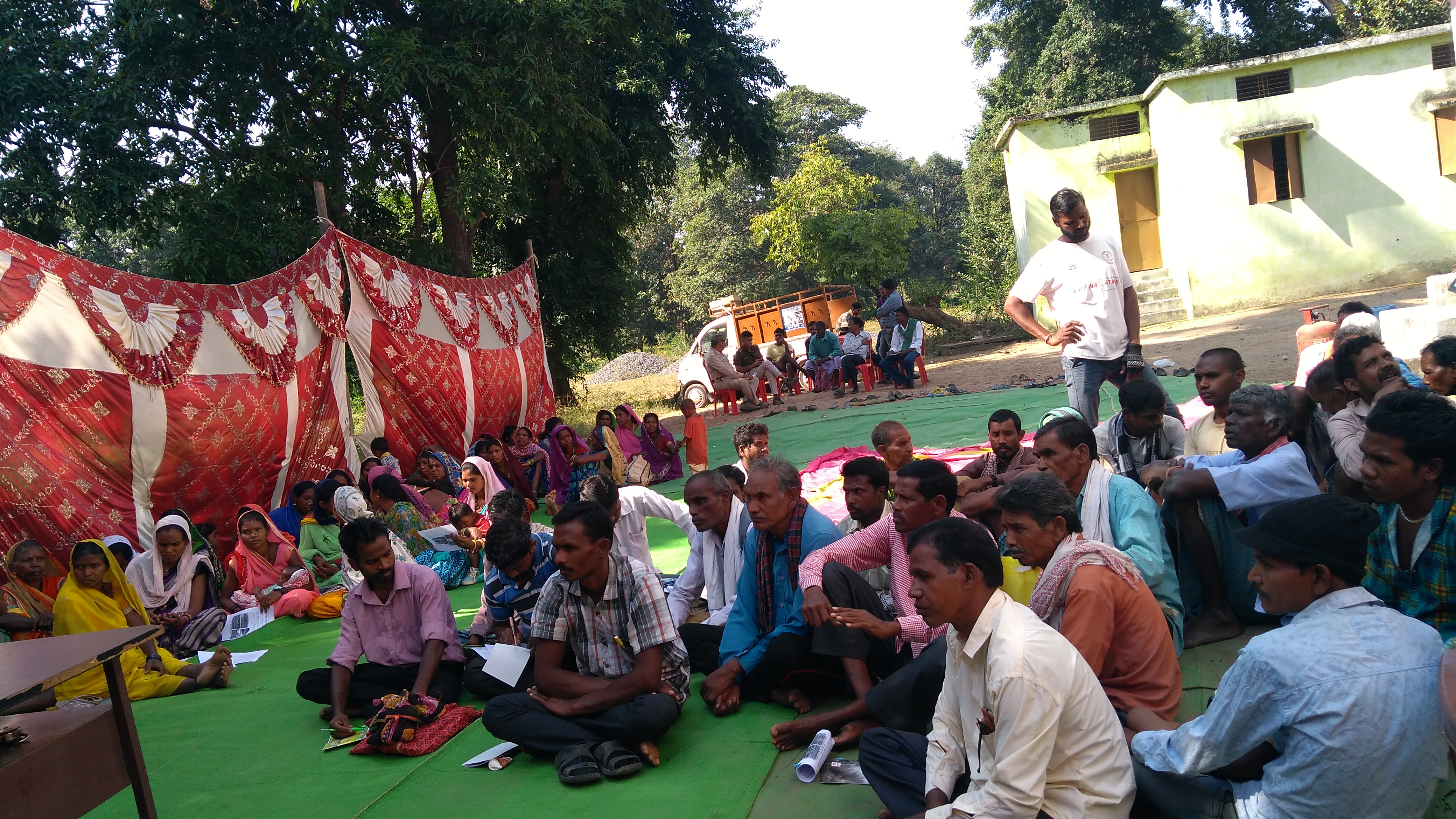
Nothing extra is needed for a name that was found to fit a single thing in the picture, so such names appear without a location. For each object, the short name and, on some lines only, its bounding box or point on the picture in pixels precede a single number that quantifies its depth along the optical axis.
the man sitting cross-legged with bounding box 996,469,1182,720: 2.80
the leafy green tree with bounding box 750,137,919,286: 23.31
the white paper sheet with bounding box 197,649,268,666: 5.81
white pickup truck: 20.05
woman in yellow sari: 5.10
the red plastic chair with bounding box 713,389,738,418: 15.30
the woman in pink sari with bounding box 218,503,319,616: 6.60
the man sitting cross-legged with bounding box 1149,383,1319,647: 3.81
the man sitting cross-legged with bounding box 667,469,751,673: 4.62
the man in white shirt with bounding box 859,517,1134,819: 2.28
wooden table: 2.82
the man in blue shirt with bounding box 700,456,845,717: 3.96
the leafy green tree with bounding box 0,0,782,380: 9.71
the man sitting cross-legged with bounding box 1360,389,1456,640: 2.82
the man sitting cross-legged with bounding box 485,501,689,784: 3.66
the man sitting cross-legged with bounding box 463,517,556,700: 4.61
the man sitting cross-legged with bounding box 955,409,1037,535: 4.99
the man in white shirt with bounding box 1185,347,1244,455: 4.61
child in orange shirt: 10.02
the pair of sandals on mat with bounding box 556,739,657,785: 3.54
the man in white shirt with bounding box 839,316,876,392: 15.38
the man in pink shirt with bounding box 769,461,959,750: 3.40
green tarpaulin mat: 3.37
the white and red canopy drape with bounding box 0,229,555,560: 6.34
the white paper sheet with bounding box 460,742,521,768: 3.84
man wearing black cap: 2.10
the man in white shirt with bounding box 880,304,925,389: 14.84
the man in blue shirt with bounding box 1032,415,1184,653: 3.46
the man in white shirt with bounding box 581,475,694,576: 5.69
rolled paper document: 3.31
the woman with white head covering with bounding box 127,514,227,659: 6.18
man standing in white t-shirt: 5.22
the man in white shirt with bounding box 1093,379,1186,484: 4.48
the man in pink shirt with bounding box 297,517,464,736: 4.41
